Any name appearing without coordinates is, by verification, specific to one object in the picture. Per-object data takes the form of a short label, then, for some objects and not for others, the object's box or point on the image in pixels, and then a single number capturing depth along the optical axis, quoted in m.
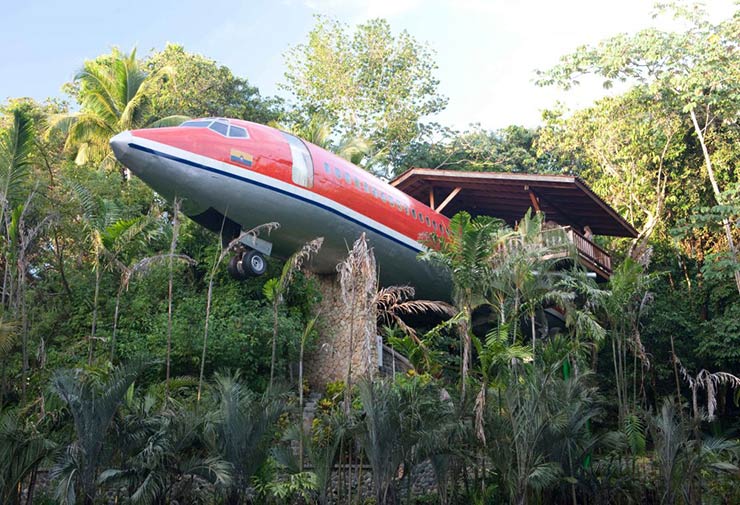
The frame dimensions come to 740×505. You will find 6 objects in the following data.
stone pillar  17.47
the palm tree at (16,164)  12.79
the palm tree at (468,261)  13.80
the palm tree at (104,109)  25.39
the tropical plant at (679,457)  11.97
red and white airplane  14.98
